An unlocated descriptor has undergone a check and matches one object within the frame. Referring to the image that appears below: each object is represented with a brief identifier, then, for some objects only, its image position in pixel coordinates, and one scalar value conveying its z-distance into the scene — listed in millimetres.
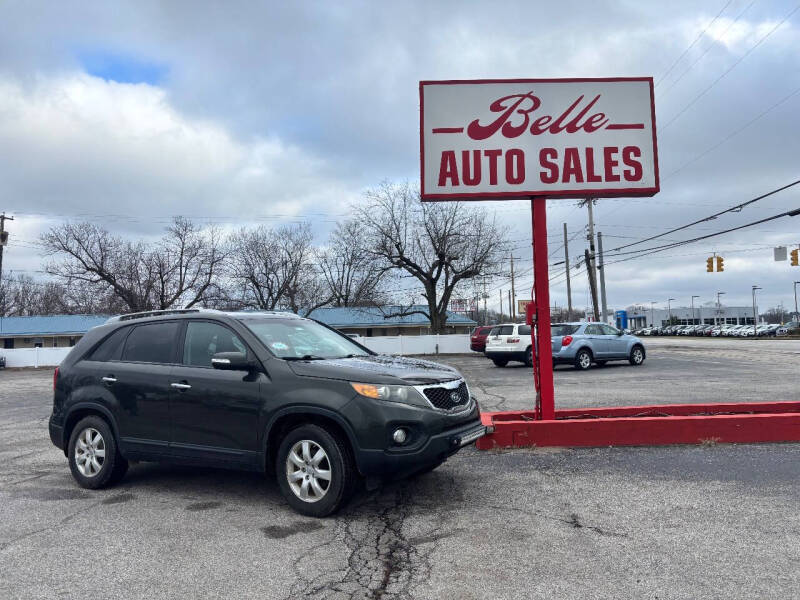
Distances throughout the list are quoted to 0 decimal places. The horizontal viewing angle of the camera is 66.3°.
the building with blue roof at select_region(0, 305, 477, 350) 57781
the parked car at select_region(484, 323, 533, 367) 23062
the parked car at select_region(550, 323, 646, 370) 20531
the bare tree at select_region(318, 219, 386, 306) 38947
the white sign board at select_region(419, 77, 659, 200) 8203
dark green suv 4789
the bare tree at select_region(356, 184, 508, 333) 37375
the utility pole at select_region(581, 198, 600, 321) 37594
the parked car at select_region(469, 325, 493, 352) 30391
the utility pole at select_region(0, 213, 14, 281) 38594
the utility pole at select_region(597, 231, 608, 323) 36694
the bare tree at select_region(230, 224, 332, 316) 52281
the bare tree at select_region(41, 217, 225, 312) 47781
